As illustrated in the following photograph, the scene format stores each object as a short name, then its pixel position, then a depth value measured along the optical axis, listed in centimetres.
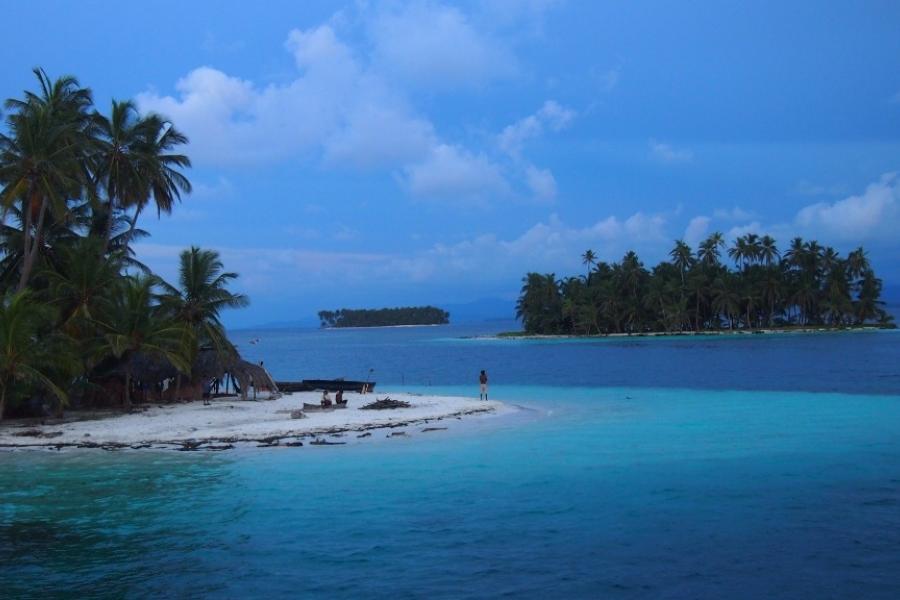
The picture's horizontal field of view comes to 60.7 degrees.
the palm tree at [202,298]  3288
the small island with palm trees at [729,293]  10931
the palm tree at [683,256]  11625
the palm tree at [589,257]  13475
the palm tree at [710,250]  11756
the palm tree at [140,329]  2869
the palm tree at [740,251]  11362
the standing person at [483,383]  3350
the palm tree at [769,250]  11275
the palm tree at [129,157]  3384
